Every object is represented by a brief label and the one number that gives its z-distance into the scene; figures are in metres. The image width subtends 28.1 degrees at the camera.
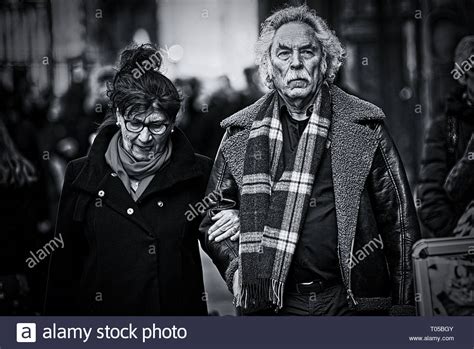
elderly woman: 4.85
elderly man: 4.49
